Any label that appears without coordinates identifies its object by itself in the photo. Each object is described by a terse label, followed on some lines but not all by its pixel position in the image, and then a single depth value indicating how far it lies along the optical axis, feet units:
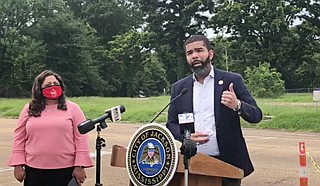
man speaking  11.47
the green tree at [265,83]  166.30
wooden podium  10.36
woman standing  14.24
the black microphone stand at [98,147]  12.33
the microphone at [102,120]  12.04
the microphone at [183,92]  11.90
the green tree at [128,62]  237.45
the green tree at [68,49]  211.20
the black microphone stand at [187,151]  9.79
